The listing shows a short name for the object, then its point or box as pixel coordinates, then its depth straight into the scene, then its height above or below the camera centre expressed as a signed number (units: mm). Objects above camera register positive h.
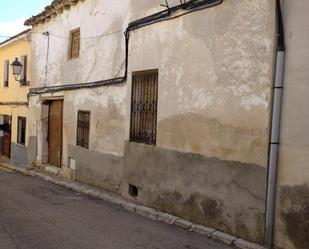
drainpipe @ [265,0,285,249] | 3576 -208
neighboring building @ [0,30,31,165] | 10463 +332
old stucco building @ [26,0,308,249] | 3797 +140
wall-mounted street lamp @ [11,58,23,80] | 10163 +1483
